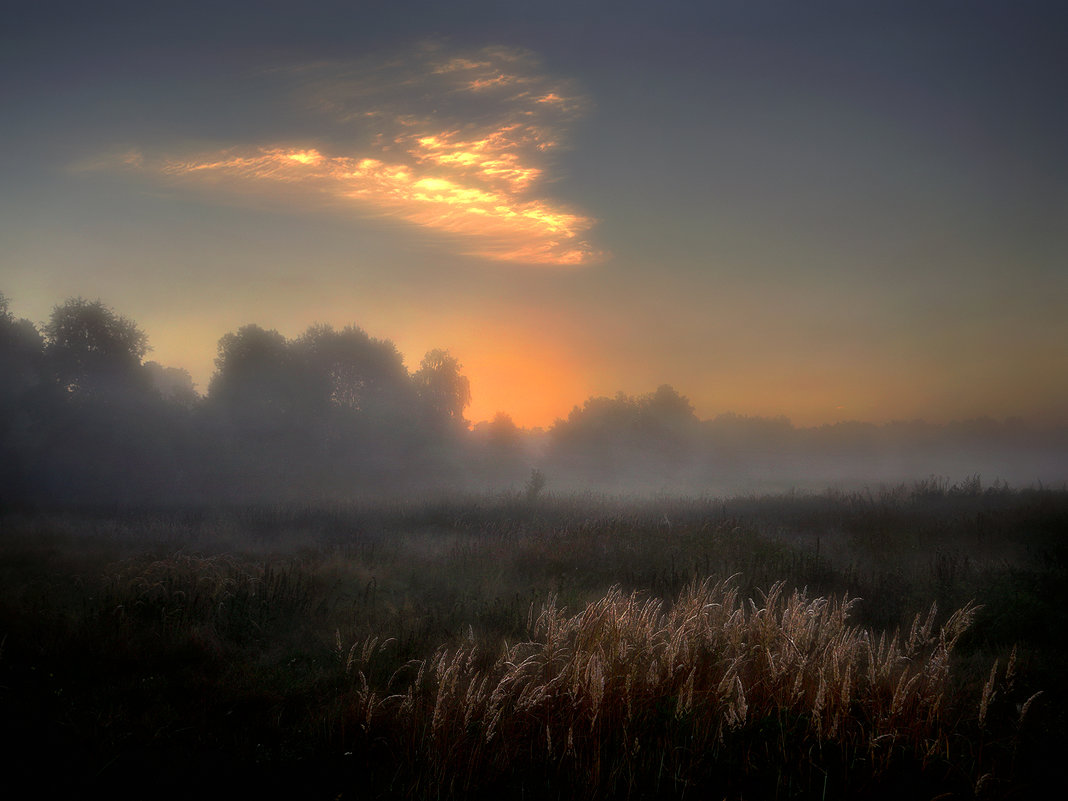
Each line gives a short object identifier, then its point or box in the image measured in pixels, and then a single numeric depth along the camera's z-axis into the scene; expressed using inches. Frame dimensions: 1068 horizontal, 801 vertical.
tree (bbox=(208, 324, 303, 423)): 1232.8
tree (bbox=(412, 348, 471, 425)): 1599.4
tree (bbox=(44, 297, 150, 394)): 986.7
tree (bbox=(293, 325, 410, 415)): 1390.3
